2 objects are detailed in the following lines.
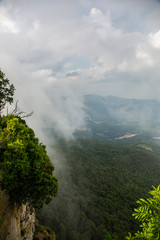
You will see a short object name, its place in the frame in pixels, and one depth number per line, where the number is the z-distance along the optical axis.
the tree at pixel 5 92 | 22.78
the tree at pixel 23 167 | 13.94
